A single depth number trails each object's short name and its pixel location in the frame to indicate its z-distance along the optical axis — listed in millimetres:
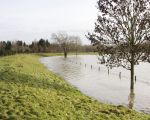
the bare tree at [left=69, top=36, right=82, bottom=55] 161088
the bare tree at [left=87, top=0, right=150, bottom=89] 25172
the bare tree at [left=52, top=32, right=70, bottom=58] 147562
